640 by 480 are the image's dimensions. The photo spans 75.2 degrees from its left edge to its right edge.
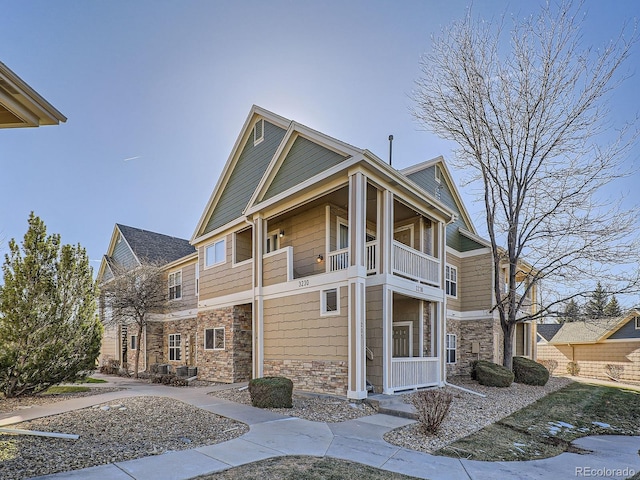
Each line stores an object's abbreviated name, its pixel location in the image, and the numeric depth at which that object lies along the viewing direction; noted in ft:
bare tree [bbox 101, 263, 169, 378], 62.39
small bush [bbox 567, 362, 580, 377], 82.17
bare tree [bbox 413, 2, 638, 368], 45.70
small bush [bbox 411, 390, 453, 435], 24.17
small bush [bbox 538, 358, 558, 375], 81.83
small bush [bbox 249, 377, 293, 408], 31.58
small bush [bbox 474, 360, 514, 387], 47.26
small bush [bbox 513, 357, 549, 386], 52.97
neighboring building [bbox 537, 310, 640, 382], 74.64
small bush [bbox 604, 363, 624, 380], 75.00
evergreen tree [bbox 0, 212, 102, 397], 34.73
